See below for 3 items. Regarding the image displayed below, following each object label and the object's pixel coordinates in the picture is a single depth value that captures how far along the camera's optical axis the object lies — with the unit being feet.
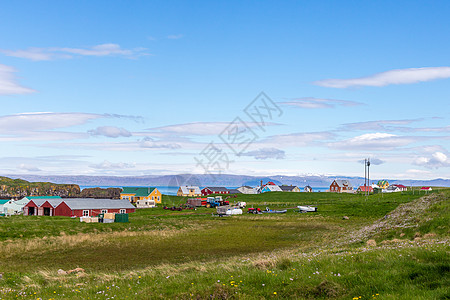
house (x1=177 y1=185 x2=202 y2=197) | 623.77
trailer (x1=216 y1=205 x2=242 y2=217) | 291.30
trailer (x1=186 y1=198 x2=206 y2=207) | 384.47
